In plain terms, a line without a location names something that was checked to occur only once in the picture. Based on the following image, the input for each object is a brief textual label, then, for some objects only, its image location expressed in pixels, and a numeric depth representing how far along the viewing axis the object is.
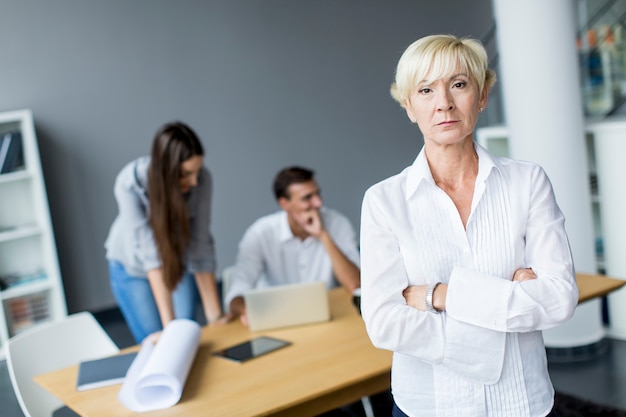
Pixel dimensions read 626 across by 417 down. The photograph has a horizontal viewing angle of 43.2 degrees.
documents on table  2.48
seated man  3.97
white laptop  3.23
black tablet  2.90
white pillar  4.45
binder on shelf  6.13
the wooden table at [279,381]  2.43
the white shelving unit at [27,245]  6.30
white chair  3.03
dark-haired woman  3.44
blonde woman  1.72
